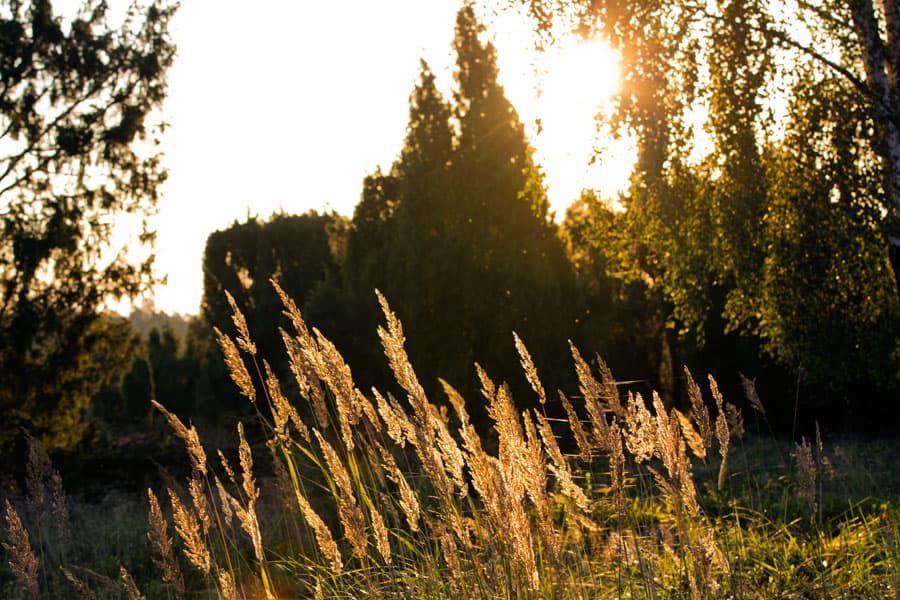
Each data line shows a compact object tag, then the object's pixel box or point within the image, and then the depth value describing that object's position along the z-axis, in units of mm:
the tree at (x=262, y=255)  24734
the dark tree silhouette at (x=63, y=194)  13398
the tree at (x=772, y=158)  8516
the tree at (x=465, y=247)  11992
